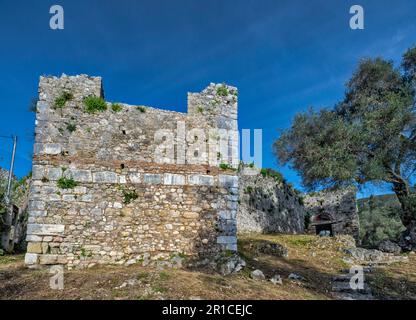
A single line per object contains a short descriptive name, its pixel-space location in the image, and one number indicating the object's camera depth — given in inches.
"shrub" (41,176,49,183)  336.8
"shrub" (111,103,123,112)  374.0
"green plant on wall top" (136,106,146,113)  382.3
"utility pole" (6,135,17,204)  616.5
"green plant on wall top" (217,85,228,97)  415.8
